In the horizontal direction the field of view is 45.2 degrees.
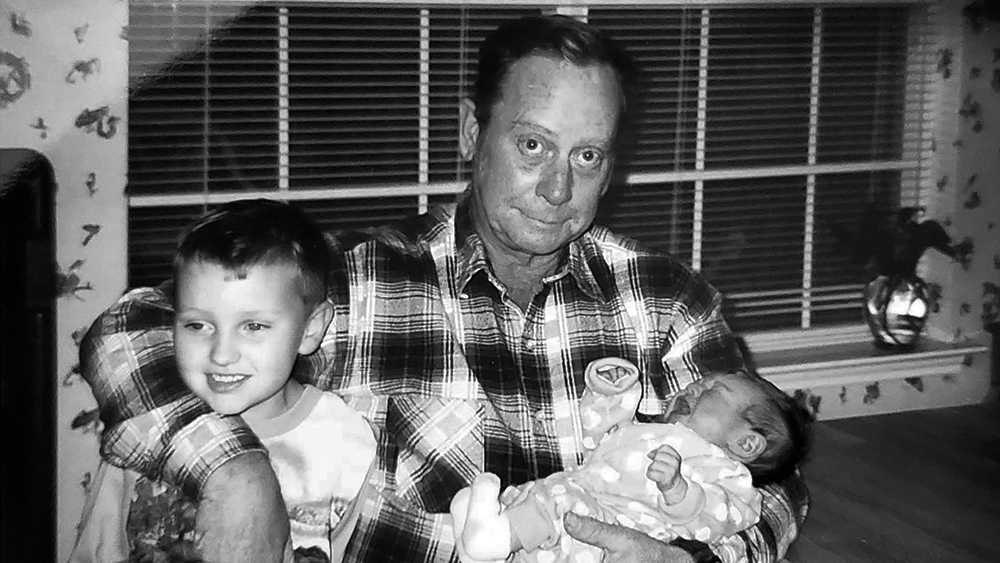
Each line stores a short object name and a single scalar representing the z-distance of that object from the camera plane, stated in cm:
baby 100
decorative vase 219
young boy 91
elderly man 109
